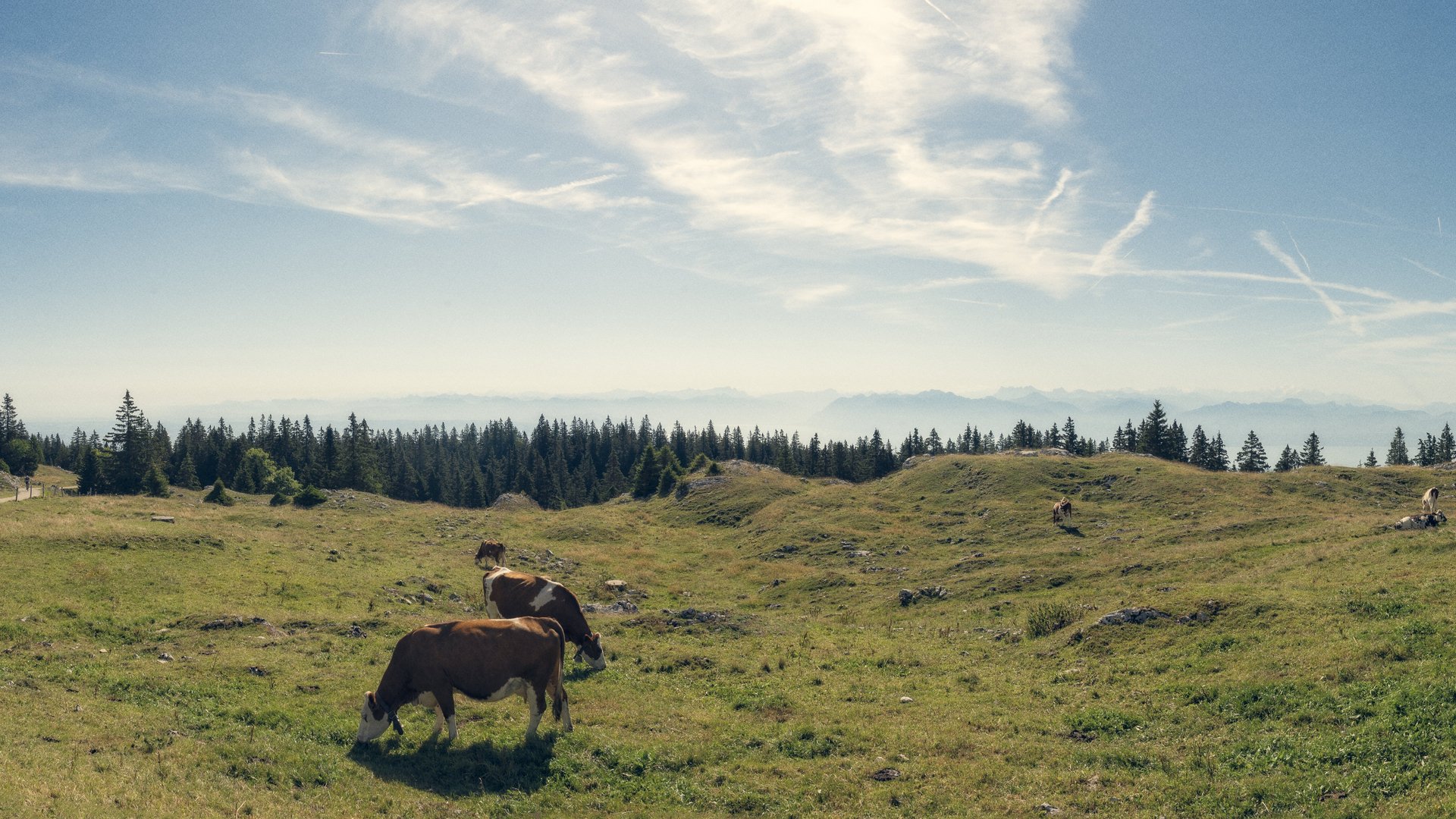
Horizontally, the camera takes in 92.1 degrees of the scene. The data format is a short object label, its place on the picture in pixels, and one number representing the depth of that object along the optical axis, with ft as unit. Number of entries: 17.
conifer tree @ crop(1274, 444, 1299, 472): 431.02
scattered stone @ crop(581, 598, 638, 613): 104.63
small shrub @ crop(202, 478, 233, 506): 251.60
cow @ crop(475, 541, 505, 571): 152.35
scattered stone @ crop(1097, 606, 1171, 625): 77.82
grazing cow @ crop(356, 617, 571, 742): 50.37
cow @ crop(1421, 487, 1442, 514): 141.49
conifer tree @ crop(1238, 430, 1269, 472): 411.95
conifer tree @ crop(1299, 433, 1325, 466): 456.86
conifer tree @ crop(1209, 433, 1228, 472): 413.39
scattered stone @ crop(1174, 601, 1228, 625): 74.08
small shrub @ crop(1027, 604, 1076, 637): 87.61
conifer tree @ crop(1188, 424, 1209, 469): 417.08
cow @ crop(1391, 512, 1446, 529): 108.88
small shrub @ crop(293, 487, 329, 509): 239.91
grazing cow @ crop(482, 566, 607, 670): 73.00
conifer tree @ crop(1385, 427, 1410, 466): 530.27
